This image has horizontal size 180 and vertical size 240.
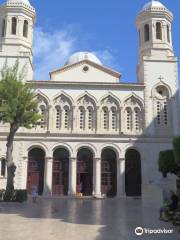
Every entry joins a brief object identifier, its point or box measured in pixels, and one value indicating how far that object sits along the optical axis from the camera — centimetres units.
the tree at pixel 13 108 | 2480
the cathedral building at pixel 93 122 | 3478
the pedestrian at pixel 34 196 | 2614
